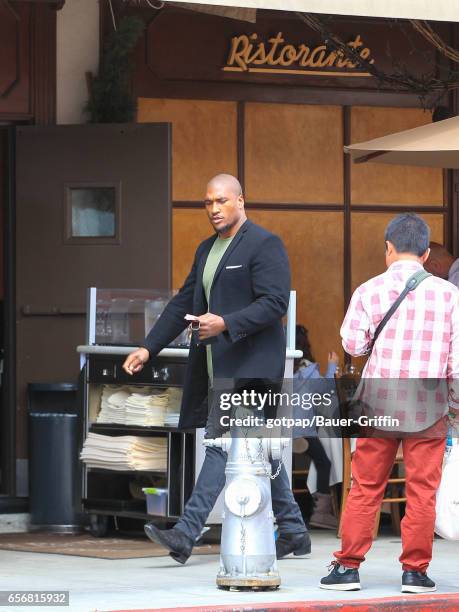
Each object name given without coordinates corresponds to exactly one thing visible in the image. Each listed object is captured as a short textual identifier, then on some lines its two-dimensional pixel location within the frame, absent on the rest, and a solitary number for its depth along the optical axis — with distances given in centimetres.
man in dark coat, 1189
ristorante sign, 1771
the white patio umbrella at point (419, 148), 1376
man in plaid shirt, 1055
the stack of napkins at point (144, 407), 1471
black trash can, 1594
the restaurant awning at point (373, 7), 1189
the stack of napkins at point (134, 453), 1480
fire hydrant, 1066
